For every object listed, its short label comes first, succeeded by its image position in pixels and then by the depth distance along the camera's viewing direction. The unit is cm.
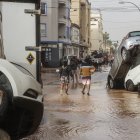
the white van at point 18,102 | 707
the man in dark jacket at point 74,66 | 2936
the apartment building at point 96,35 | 13375
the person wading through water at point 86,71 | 2088
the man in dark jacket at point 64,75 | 2161
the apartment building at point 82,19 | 9294
